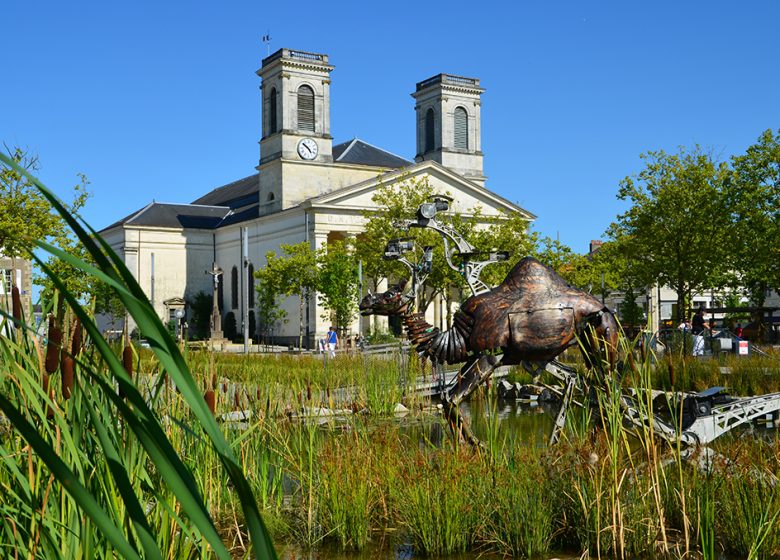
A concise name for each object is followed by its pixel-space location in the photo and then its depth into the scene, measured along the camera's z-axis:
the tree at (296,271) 43.44
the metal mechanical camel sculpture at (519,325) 7.89
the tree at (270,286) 44.19
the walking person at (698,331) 20.63
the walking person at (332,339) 32.12
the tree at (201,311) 60.53
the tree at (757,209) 32.09
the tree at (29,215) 26.78
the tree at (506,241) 42.56
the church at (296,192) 50.34
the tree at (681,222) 34.38
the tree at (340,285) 39.75
